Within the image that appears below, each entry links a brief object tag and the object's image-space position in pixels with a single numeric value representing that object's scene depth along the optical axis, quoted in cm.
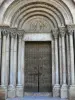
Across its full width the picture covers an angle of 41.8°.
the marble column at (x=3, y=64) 513
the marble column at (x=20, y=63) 554
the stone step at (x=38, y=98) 511
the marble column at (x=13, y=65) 528
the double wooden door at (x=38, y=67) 582
